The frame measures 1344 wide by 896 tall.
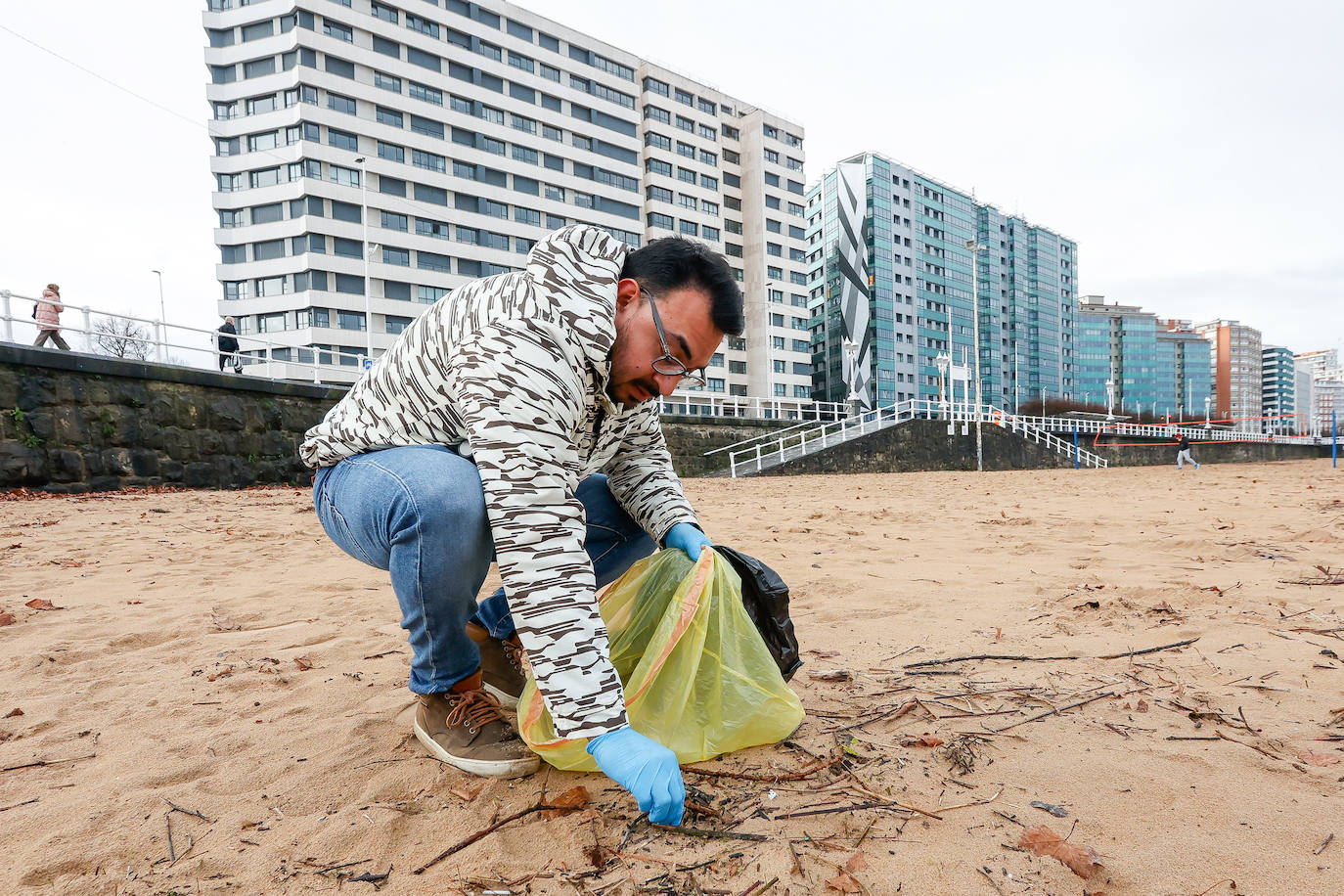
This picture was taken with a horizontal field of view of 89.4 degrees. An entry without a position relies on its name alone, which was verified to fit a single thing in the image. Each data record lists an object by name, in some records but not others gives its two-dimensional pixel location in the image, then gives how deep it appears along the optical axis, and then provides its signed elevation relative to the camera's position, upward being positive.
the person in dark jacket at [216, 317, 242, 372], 11.65 +1.63
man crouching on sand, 1.28 -0.08
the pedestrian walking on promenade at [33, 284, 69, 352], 9.11 +1.64
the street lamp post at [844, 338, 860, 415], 42.62 +3.19
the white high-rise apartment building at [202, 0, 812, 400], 28.31 +12.99
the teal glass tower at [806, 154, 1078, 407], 54.62 +11.24
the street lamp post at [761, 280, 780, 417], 41.44 +3.21
